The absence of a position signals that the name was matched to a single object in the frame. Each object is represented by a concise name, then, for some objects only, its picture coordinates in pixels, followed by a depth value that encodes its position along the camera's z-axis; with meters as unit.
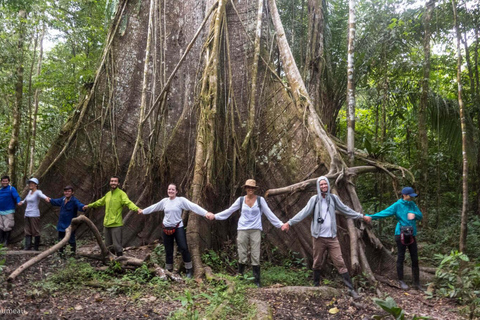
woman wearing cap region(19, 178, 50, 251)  6.42
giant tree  5.88
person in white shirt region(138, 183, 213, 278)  5.24
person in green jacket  5.79
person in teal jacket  5.61
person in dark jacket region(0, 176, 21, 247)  6.58
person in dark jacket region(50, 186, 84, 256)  6.20
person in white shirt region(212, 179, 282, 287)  5.17
